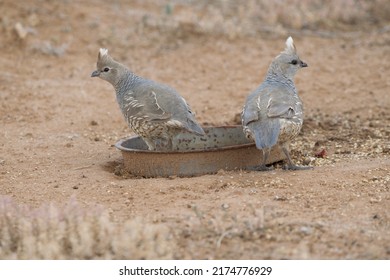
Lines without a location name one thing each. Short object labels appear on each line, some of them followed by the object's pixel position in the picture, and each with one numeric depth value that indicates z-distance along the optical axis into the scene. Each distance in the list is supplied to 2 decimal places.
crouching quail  14.77
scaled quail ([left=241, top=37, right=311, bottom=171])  13.87
